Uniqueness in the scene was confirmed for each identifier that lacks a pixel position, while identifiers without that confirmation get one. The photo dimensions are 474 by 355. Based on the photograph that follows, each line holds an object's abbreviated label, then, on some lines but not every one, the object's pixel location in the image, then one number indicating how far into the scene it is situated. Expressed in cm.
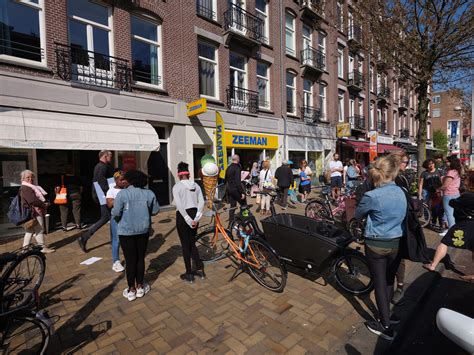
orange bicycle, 350
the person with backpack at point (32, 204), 439
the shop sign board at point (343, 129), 1672
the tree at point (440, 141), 4031
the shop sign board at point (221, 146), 960
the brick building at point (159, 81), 633
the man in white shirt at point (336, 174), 961
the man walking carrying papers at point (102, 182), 484
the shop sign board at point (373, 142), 1080
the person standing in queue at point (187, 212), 360
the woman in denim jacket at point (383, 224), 247
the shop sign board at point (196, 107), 859
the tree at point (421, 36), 793
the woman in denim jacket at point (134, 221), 311
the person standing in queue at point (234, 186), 634
